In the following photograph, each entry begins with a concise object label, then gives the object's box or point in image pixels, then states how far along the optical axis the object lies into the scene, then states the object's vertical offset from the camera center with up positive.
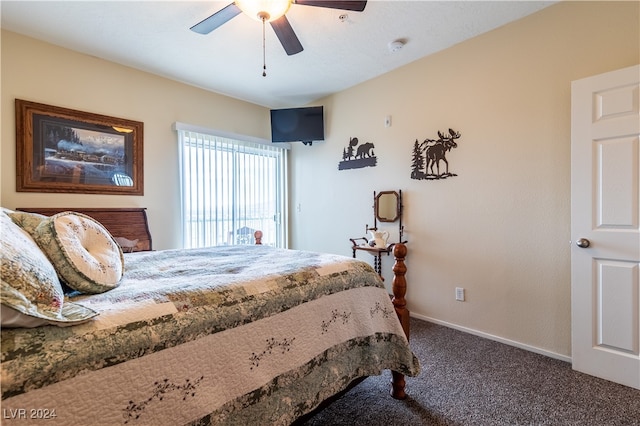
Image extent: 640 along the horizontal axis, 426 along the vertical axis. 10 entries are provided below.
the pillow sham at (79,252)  1.02 -0.16
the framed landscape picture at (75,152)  2.55 +0.57
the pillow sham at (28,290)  0.71 -0.20
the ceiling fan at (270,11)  1.78 +1.28
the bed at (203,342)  0.72 -0.43
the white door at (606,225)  1.86 -0.12
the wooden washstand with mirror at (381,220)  3.18 -0.19
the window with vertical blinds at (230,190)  3.56 +0.27
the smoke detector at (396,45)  2.70 +1.52
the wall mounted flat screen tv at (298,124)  3.97 +1.17
